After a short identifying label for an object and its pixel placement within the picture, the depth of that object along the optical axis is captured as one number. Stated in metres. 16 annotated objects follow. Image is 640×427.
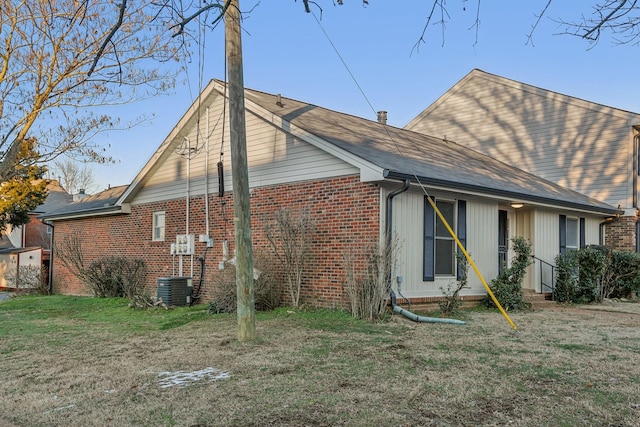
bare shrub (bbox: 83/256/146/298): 15.77
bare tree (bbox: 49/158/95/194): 49.91
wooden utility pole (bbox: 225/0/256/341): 7.65
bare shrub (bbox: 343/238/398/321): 9.85
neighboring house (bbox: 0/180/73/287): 35.10
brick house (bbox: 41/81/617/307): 10.85
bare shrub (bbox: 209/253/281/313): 11.23
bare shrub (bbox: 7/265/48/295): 20.30
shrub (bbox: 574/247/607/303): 13.95
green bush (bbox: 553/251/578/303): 13.86
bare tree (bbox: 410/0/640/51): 4.44
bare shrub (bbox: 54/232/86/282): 17.20
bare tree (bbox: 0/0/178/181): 12.51
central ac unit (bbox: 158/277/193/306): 13.29
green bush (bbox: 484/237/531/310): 11.83
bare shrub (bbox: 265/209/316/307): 11.27
